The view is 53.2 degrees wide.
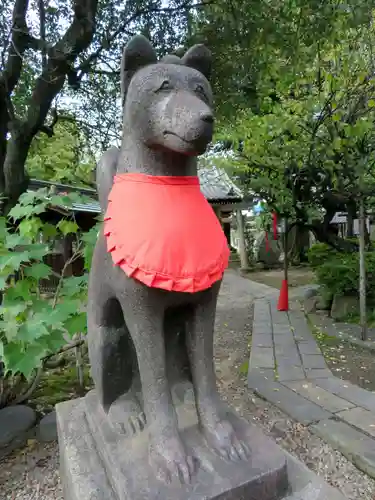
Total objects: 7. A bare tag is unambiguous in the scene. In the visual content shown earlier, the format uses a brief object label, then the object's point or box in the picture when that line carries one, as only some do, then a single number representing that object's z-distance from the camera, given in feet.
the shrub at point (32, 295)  6.29
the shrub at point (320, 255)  23.51
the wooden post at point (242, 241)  40.60
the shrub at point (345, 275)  17.92
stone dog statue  3.95
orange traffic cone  20.65
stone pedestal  3.69
